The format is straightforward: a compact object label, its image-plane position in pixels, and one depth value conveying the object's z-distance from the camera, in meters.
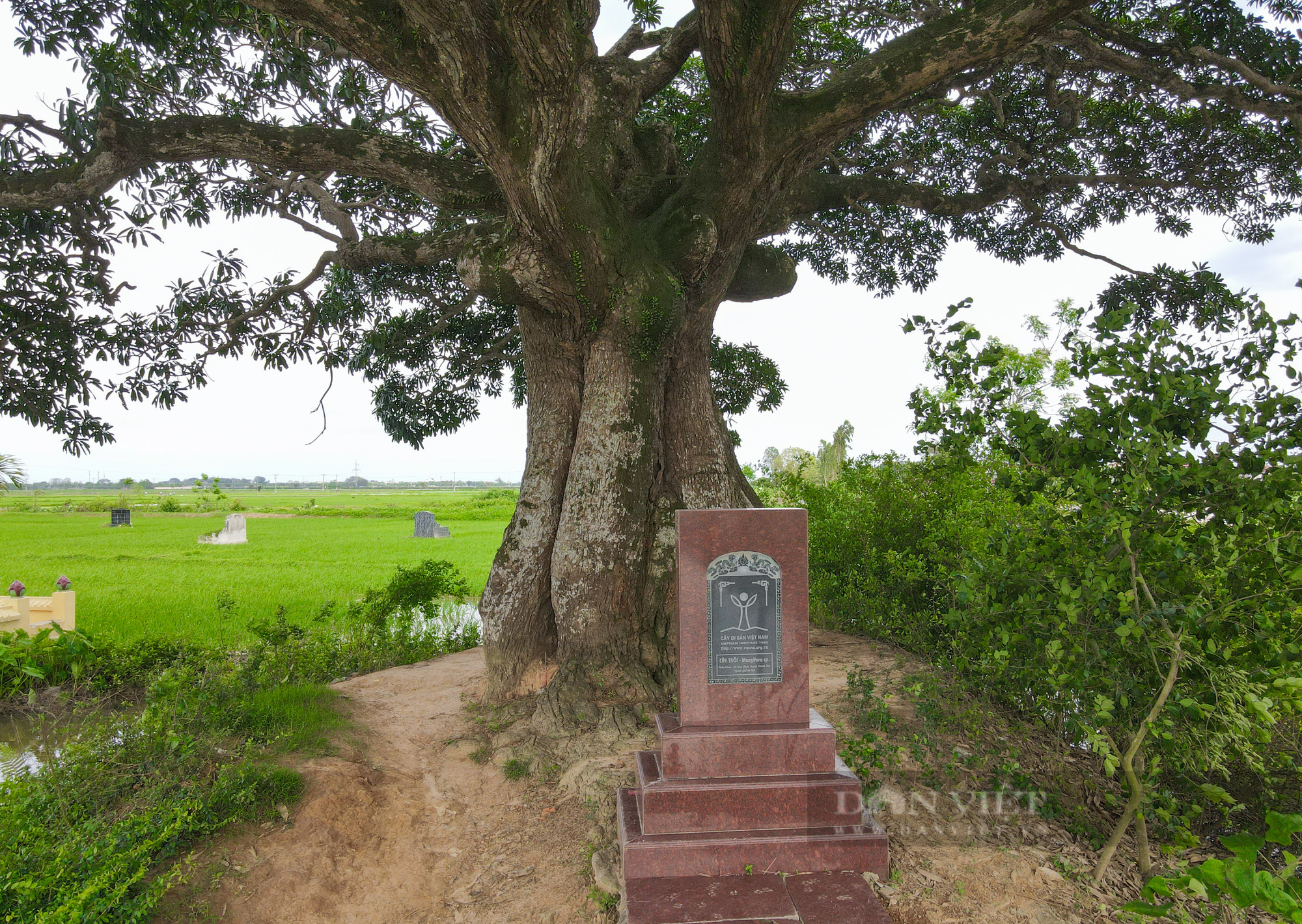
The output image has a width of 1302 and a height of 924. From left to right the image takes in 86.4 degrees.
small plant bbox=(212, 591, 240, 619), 6.60
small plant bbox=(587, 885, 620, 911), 3.17
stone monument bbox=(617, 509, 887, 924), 3.23
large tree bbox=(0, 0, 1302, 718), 4.38
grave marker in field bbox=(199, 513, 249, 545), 16.23
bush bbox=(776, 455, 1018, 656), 6.13
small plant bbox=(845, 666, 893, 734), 4.17
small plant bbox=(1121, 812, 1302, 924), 1.93
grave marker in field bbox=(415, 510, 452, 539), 19.25
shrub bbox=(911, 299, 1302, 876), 2.85
